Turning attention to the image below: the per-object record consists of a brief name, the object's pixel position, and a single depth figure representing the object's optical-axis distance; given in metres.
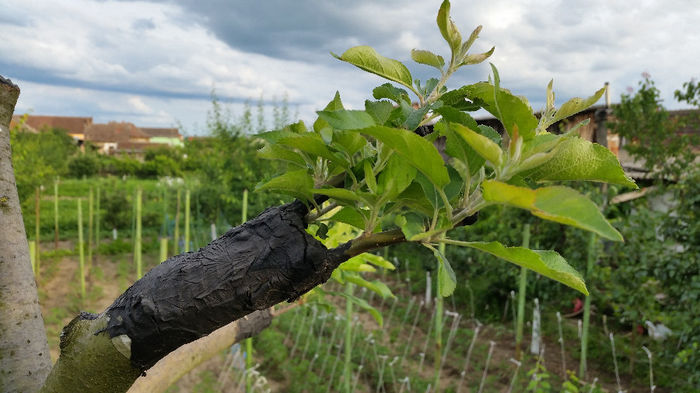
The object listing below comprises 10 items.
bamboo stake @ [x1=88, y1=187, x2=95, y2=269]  7.02
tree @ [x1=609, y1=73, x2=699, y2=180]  5.25
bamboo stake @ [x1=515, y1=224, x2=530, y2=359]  4.30
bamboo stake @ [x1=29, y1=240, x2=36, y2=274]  5.63
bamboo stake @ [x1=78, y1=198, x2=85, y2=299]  6.03
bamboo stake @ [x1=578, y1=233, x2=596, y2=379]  4.18
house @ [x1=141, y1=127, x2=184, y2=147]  46.39
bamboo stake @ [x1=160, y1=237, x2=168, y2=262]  4.27
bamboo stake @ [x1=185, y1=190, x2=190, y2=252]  4.70
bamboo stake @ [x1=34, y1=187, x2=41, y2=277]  6.37
